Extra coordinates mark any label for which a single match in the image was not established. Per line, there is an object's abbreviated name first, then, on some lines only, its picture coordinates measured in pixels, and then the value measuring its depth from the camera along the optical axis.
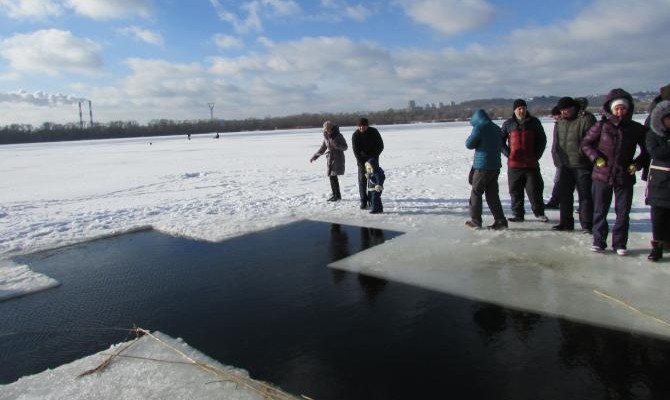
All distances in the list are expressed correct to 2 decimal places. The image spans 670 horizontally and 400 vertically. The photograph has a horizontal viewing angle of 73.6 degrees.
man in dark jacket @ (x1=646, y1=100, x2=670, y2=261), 4.40
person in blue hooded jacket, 6.20
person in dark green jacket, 5.70
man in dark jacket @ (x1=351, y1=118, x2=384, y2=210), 7.86
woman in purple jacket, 4.81
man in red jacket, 6.47
